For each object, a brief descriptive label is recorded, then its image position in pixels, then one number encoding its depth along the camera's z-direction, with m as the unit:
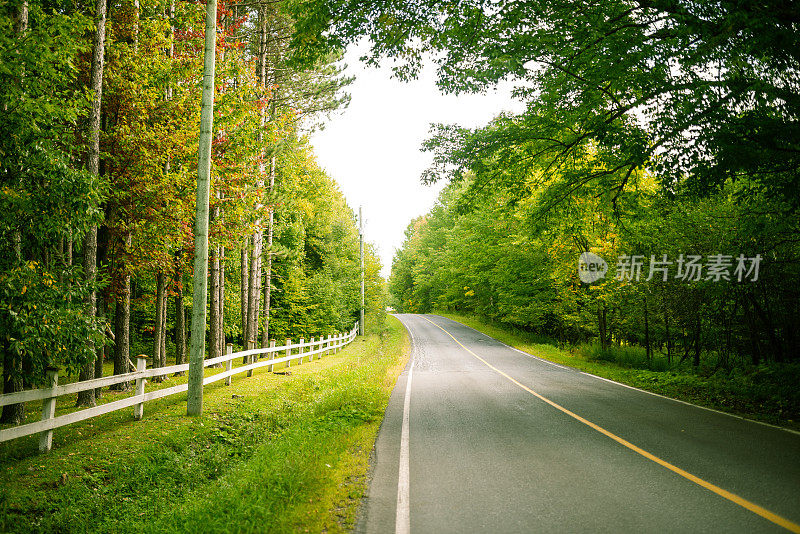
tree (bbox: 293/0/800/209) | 7.22
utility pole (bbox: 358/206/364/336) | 33.62
